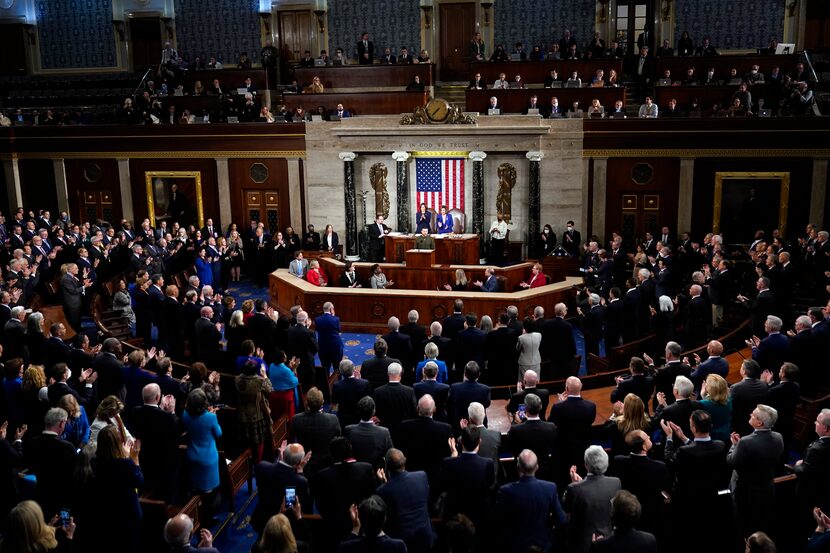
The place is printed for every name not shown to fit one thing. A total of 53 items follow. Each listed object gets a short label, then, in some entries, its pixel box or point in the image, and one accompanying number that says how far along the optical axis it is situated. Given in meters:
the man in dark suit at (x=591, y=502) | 4.91
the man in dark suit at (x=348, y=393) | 6.96
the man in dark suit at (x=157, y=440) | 6.19
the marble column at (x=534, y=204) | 17.62
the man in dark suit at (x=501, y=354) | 9.11
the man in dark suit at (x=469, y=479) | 5.27
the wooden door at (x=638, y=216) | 17.48
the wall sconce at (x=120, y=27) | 24.12
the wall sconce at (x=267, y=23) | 23.36
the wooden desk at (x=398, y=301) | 13.15
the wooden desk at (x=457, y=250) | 16.11
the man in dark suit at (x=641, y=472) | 5.19
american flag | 18.31
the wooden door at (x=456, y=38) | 22.14
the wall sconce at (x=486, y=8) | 21.95
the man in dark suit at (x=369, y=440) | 5.76
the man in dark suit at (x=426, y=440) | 5.80
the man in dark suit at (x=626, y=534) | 4.30
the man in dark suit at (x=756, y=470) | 5.54
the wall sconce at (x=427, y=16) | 22.34
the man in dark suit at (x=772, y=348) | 7.98
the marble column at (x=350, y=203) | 18.55
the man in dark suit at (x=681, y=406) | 6.19
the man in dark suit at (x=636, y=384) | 6.97
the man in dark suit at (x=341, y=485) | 5.20
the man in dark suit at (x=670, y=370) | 7.41
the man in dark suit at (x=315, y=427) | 6.08
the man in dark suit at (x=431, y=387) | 6.75
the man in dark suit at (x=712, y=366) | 7.30
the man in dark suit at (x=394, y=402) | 6.60
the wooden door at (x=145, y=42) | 24.19
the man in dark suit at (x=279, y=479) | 5.28
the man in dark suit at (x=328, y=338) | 10.07
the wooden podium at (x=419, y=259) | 15.01
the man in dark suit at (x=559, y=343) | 9.63
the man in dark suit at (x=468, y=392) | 6.73
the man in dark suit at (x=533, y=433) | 5.79
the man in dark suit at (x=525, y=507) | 4.88
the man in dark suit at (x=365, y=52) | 21.20
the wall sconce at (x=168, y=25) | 23.97
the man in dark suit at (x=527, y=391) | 6.53
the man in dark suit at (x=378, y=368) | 7.64
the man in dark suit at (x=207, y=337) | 9.41
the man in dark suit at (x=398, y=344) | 8.75
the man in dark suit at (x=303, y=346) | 9.21
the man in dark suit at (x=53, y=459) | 5.75
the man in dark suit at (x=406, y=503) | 4.97
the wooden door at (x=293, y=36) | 23.17
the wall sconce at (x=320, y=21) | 22.97
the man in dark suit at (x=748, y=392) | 6.73
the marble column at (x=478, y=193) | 17.77
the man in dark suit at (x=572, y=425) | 6.17
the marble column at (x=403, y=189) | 18.09
